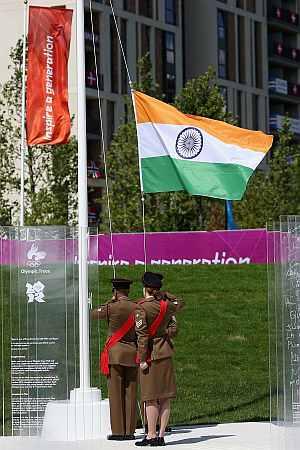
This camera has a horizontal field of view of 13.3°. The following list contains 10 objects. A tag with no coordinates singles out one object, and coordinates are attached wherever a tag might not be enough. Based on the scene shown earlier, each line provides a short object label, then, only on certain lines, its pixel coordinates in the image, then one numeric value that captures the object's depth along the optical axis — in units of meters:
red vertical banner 16.28
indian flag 15.21
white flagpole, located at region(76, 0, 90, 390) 14.52
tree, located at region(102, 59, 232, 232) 41.81
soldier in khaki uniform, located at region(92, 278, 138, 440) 14.22
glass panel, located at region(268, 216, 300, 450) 12.22
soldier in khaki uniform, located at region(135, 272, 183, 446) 13.58
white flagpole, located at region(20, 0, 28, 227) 28.57
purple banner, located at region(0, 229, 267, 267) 30.11
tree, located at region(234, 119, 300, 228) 45.69
